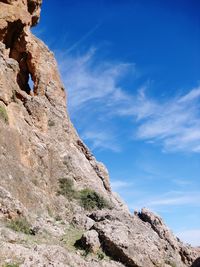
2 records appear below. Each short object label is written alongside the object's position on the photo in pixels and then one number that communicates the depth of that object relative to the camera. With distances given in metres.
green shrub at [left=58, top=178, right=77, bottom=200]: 24.78
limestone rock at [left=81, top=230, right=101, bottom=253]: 15.17
